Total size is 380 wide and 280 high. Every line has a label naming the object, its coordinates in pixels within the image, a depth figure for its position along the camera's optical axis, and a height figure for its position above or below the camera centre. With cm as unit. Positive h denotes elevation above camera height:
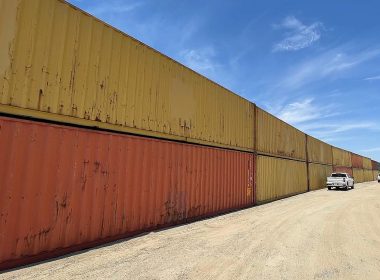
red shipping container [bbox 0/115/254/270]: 625 -23
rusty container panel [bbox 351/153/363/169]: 5439 +424
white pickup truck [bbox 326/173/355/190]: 3133 +33
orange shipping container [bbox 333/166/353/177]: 4289 +217
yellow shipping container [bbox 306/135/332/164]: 3155 +352
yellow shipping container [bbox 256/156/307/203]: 1881 +30
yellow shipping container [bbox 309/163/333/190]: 3158 +94
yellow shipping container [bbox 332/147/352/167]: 4310 +385
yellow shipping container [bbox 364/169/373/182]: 6449 +204
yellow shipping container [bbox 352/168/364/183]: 5469 +177
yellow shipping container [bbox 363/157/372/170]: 6493 +458
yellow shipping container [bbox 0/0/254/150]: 639 +251
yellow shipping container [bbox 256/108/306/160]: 1917 +310
